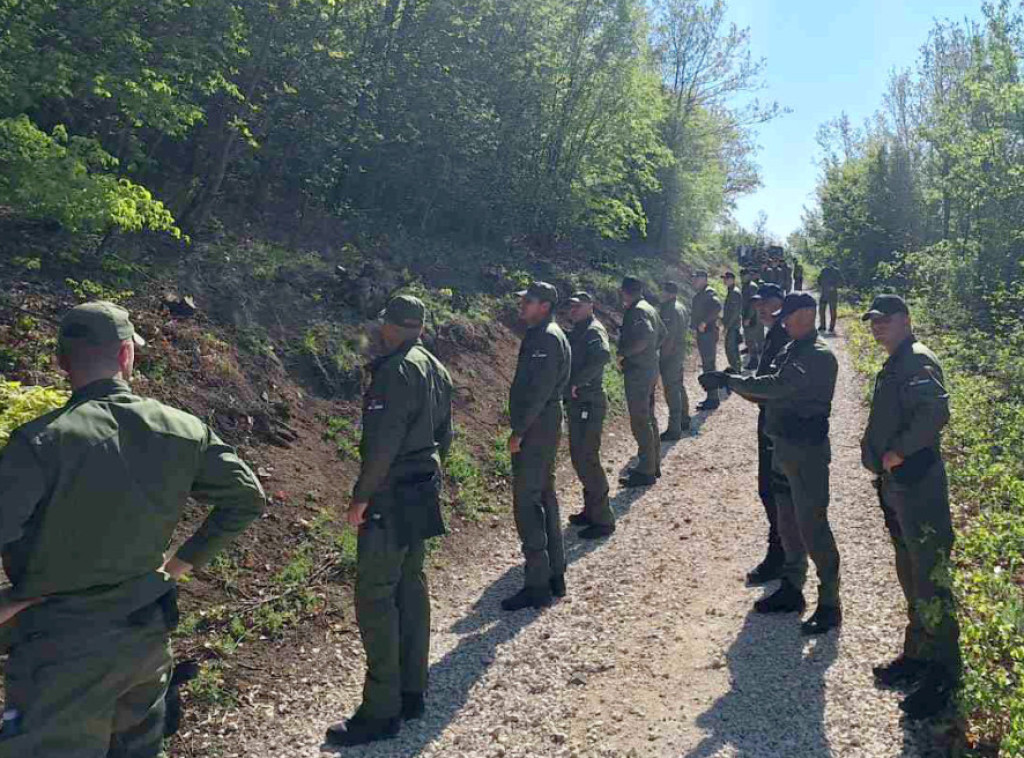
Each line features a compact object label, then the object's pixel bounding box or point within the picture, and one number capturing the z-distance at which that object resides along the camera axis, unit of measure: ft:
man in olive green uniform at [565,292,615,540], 24.38
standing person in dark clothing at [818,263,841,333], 65.16
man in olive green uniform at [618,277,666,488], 29.27
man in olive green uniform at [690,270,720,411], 43.80
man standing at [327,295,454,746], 14.02
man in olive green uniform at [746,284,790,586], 20.65
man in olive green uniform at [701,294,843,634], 17.43
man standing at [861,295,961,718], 14.20
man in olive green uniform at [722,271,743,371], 48.91
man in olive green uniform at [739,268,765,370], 50.96
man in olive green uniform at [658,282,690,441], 36.68
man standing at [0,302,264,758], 8.48
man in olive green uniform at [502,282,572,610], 19.72
